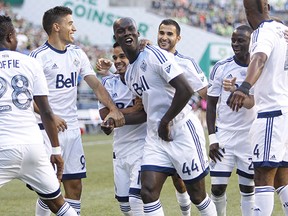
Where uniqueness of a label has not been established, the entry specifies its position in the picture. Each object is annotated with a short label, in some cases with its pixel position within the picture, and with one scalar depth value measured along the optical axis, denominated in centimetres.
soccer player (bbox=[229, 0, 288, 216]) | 1644
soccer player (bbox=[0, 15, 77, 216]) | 1550
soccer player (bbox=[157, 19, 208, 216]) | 2042
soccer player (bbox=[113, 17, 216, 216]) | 1711
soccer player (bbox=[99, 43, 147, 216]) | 1930
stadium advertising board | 8475
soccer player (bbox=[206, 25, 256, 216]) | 2058
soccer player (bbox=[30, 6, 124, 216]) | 1961
